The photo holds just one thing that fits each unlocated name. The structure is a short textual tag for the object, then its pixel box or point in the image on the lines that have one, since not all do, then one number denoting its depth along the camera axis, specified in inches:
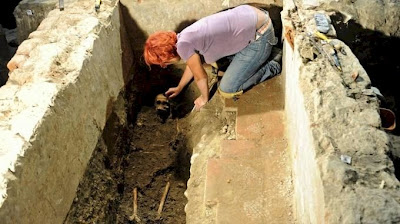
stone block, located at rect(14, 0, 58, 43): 158.2
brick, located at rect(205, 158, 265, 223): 115.3
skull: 172.2
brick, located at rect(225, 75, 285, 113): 145.5
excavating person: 135.0
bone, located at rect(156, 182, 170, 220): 144.0
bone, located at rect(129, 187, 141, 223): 143.6
